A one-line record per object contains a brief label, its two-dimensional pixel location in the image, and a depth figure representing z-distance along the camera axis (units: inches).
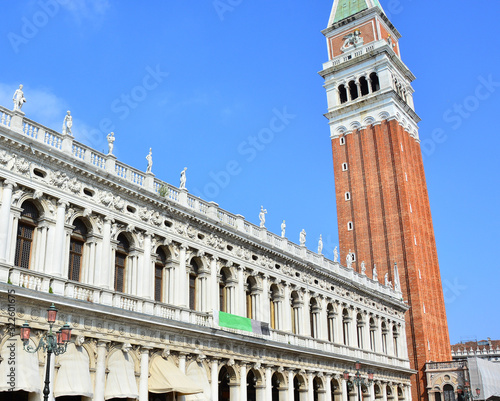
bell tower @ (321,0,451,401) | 2279.8
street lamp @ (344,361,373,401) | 1224.0
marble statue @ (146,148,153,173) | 1139.3
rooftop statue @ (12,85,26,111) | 916.0
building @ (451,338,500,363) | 3946.9
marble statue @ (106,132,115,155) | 1066.4
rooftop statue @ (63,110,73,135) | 988.2
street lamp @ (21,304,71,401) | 633.6
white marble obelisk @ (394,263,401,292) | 2178.9
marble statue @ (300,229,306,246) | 1616.6
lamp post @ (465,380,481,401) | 2038.6
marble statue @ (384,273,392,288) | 2126.2
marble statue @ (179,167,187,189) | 1214.9
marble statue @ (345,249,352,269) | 1894.1
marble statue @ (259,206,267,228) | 1450.0
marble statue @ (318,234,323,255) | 1699.8
